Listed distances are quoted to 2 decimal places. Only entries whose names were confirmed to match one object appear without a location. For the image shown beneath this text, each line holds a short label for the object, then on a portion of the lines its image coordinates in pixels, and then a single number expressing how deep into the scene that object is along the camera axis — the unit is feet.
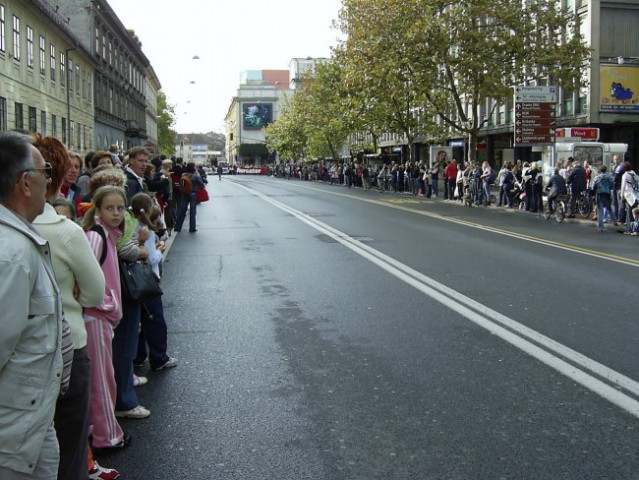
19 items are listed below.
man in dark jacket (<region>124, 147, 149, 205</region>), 25.99
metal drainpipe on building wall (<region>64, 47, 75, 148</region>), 135.99
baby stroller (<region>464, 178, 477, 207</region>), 96.45
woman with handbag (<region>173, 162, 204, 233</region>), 58.08
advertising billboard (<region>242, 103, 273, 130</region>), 526.98
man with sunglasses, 7.47
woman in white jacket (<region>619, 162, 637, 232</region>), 60.57
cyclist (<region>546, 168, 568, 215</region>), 71.26
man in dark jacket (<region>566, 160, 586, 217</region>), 71.00
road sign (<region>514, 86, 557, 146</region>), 89.92
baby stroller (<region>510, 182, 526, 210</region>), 85.44
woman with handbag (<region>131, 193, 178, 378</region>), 18.20
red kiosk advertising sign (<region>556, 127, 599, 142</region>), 101.91
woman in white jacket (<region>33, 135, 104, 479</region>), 9.37
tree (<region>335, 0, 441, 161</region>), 101.76
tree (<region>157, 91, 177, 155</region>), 370.32
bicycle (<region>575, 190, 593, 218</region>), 72.95
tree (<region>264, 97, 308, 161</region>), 278.26
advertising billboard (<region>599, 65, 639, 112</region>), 122.11
